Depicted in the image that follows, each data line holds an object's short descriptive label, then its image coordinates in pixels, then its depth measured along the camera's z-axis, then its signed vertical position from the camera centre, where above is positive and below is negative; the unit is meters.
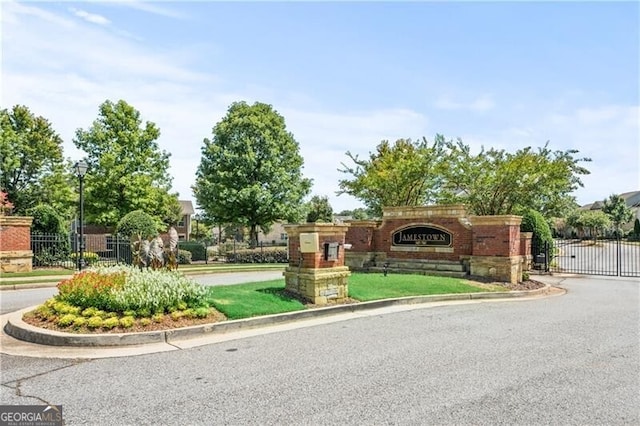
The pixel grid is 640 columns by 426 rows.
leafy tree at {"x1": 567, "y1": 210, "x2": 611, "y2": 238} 53.22 +0.29
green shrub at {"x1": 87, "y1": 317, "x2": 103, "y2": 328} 7.52 -1.59
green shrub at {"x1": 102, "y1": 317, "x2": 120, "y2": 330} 7.54 -1.60
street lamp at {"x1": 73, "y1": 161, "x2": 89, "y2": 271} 17.56 +1.89
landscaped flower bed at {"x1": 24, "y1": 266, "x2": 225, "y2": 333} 7.70 -1.45
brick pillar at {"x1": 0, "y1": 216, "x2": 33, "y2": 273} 18.16 -0.81
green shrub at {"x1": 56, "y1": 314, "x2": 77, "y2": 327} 7.66 -1.59
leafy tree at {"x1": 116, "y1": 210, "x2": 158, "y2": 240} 24.34 -0.14
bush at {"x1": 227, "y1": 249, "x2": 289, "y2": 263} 31.41 -2.21
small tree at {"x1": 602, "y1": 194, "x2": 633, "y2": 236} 64.00 +1.87
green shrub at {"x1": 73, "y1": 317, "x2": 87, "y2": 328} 7.58 -1.60
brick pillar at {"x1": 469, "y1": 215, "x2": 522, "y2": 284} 15.70 -0.83
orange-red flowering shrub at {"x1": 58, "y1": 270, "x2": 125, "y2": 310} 8.20 -1.20
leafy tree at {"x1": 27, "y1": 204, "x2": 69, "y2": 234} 21.53 +0.11
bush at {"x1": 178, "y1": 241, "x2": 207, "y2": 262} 32.85 -1.87
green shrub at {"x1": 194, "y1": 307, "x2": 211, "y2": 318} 8.39 -1.59
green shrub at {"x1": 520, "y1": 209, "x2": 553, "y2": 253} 21.77 -0.21
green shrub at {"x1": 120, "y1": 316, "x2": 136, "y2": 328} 7.60 -1.60
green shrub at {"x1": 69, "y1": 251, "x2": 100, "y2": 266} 22.22 -1.71
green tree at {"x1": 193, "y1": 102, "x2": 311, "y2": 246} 33.25 +3.72
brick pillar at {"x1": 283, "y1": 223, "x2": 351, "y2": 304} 10.54 -0.98
